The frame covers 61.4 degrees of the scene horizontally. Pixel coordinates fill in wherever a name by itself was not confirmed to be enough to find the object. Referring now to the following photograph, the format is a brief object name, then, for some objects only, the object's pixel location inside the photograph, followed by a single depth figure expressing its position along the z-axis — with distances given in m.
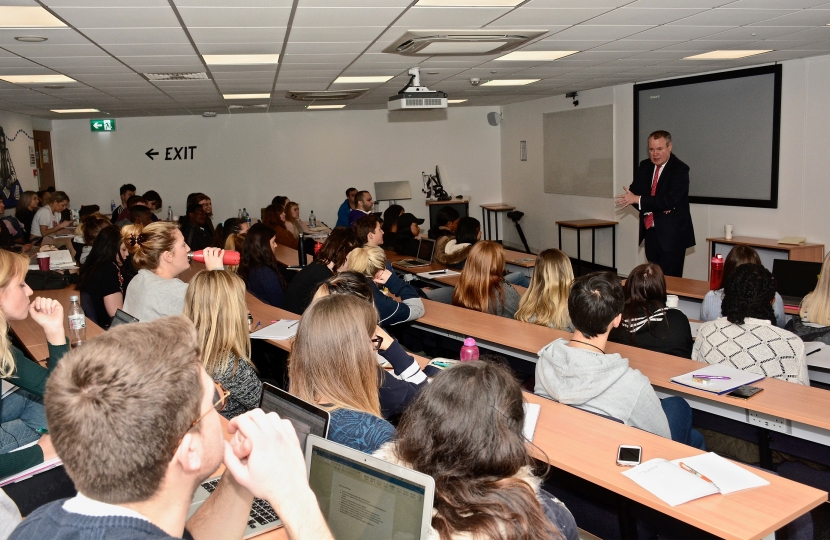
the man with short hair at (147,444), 1.06
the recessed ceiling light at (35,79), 6.10
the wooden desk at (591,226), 9.88
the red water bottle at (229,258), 4.14
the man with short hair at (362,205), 9.63
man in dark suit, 6.79
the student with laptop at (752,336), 3.17
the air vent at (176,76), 6.35
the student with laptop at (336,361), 2.23
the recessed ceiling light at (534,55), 5.99
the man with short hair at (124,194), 10.30
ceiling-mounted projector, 6.46
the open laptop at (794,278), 5.21
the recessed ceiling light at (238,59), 5.43
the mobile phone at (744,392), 2.82
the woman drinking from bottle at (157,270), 4.01
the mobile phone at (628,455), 2.27
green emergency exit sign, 11.57
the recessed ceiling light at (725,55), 6.45
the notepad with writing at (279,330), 4.16
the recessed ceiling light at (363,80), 7.21
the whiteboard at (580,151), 9.86
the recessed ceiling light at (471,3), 3.75
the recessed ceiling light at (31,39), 4.24
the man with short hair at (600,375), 2.66
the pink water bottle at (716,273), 5.25
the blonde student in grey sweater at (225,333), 3.03
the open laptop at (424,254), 7.22
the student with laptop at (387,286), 4.36
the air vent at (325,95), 8.54
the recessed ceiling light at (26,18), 3.57
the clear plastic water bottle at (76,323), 3.80
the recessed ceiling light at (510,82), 8.34
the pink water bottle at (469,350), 3.45
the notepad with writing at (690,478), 2.05
